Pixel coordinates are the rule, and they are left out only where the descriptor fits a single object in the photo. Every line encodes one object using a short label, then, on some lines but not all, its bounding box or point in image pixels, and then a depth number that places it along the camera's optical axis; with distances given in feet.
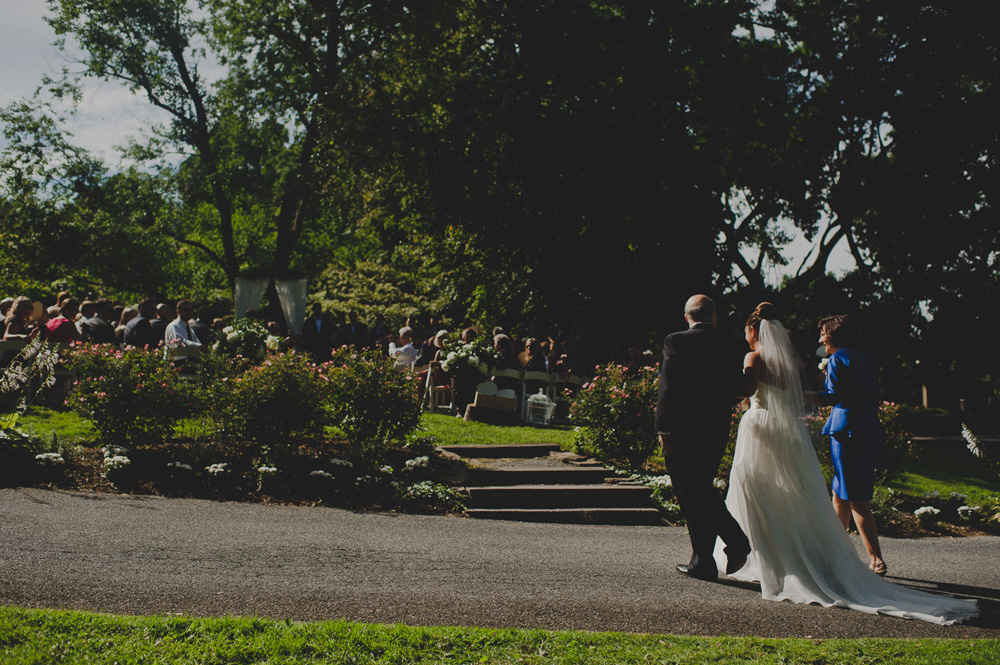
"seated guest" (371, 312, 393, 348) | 58.05
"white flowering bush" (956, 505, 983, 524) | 34.09
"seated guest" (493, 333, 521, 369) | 46.70
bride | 18.29
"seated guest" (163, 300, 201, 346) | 41.39
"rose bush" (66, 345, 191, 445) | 30.19
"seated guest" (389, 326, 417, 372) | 50.26
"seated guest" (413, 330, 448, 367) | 50.39
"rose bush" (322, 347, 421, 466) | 33.19
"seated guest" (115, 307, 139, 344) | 43.42
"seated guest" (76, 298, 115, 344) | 39.91
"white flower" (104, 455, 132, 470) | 27.43
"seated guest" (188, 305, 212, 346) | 44.29
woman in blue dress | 21.71
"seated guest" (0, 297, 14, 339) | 42.24
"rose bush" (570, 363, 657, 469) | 36.32
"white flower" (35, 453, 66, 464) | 27.07
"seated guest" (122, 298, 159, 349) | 40.86
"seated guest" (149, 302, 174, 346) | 41.83
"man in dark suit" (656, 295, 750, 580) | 19.29
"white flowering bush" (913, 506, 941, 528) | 33.22
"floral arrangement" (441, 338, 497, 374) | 45.44
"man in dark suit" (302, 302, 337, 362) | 57.72
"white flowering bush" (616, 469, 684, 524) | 30.73
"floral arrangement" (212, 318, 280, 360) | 40.88
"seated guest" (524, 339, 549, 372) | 48.65
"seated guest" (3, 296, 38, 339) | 38.86
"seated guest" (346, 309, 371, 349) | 56.75
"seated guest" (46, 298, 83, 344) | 38.60
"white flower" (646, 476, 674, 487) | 32.17
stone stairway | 29.73
